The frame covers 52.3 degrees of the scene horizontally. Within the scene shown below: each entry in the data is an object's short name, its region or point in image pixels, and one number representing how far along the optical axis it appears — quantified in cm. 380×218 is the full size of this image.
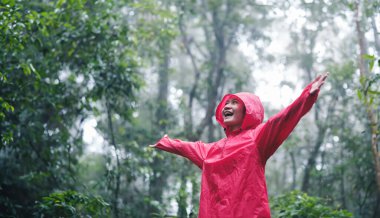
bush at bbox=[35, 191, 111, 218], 377
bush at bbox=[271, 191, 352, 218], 434
